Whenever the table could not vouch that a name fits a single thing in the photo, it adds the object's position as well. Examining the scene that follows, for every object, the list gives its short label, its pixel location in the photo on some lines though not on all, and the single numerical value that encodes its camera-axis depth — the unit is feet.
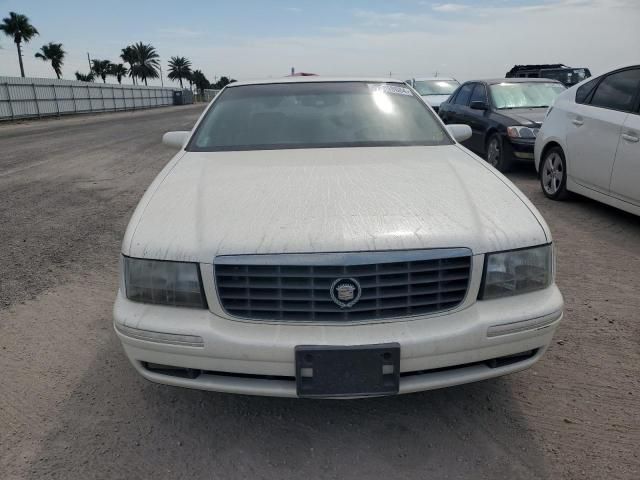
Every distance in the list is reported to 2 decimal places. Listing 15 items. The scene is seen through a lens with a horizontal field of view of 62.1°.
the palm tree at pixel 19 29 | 160.56
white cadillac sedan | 6.37
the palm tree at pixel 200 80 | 331.26
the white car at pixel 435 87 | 45.98
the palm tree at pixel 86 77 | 245.24
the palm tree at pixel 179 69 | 303.48
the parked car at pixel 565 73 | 56.44
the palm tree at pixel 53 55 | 203.72
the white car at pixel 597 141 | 15.57
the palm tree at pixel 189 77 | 308.60
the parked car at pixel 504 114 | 24.94
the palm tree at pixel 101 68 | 253.85
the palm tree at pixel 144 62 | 253.65
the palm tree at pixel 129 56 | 251.41
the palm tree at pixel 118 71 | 258.57
